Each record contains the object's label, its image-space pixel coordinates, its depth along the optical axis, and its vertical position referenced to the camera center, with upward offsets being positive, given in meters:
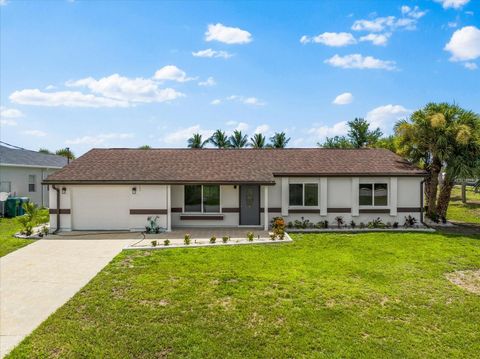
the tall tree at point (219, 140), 49.53 +5.89
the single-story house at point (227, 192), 15.58 -0.72
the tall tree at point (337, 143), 44.12 +5.08
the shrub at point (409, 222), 16.48 -2.27
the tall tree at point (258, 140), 49.81 +5.88
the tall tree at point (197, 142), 49.88 +5.58
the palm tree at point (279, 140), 50.31 +5.93
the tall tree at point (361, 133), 42.78 +5.93
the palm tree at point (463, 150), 16.66 +1.46
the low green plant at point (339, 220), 16.27 -2.17
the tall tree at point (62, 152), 50.39 +4.22
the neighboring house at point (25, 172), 23.00 +0.48
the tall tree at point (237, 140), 49.50 +5.83
